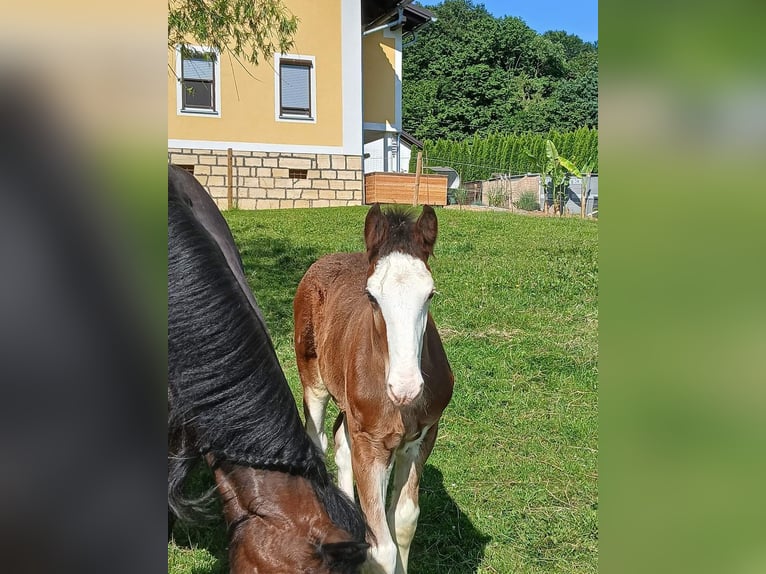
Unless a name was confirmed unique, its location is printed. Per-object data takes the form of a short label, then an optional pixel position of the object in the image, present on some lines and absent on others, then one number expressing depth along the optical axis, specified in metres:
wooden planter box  16.34
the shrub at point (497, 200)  19.44
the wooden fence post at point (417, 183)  14.12
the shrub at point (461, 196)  19.62
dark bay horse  1.68
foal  2.26
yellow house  15.02
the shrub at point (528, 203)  18.94
